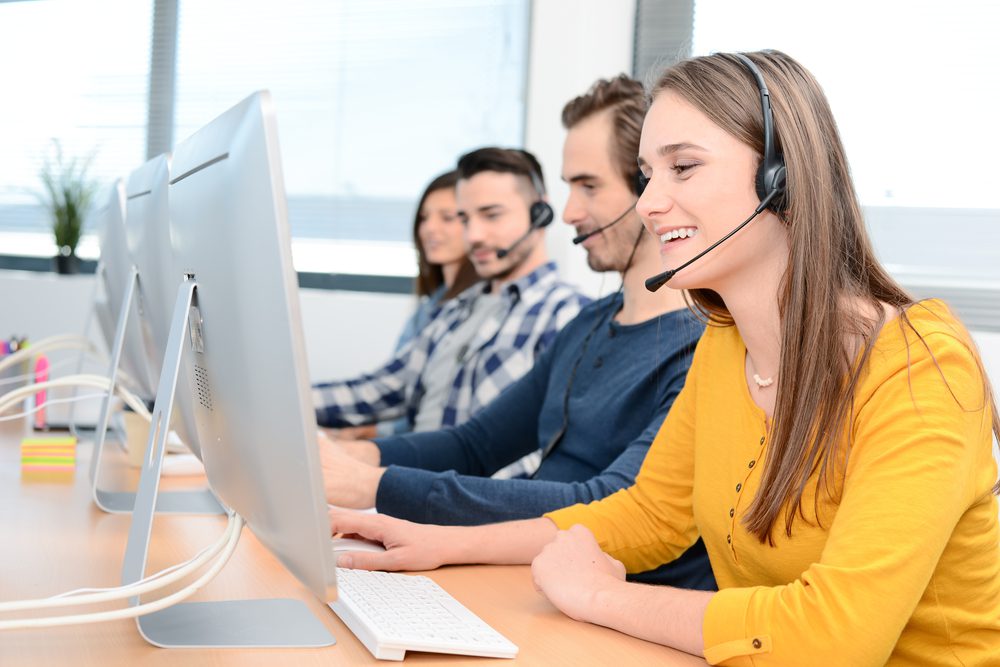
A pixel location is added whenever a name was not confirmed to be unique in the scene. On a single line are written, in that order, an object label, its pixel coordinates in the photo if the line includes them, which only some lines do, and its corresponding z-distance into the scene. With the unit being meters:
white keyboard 0.84
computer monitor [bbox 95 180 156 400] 1.54
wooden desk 0.83
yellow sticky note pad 1.70
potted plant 3.71
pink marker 2.09
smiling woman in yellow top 0.84
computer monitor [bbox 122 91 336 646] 0.68
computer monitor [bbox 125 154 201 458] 1.11
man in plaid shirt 2.35
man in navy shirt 1.34
